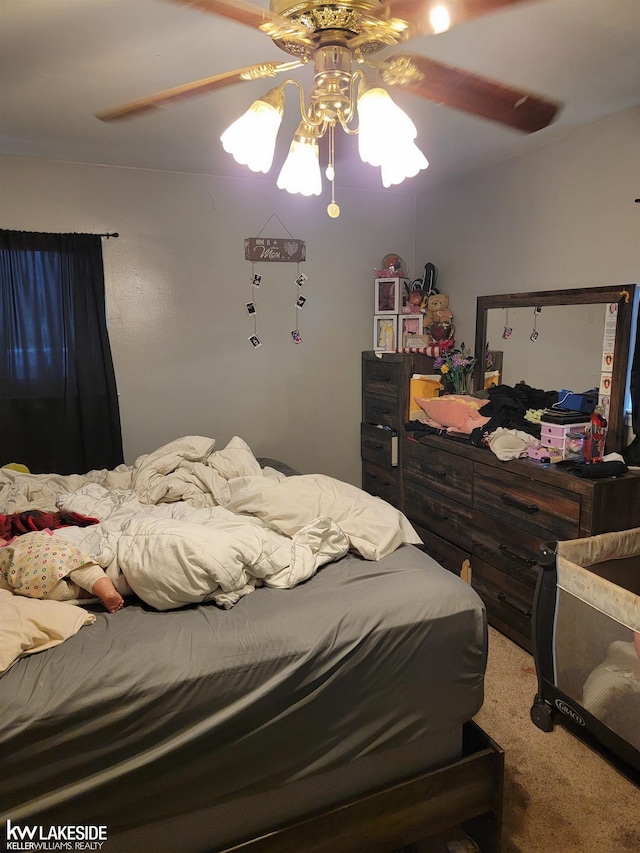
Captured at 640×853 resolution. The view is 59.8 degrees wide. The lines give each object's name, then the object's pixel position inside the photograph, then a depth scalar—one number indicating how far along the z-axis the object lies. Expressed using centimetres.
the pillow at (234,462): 268
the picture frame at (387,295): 384
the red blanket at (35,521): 200
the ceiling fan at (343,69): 115
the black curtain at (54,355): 320
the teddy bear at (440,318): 373
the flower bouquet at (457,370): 350
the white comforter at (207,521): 161
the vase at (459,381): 352
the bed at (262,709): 129
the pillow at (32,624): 135
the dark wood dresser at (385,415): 363
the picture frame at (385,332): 387
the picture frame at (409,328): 379
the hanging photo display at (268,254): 371
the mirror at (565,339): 259
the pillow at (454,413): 312
